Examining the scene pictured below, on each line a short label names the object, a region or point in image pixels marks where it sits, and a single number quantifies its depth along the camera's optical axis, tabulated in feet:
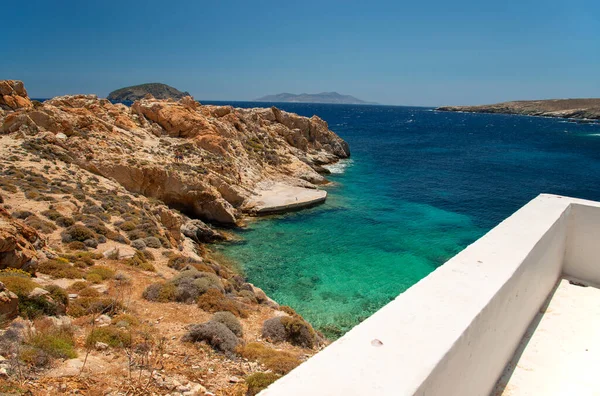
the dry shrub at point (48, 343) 18.60
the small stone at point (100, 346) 21.86
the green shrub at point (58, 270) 33.27
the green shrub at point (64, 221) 46.69
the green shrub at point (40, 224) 43.01
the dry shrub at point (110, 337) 22.35
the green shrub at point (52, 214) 47.14
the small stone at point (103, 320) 25.87
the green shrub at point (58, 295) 27.12
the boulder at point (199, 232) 70.08
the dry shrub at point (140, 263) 41.11
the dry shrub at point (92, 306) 27.27
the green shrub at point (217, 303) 32.35
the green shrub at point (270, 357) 23.76
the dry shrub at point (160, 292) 32.60
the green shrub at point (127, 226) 52.80
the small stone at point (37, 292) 25.11
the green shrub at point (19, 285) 24.85
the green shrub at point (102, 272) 34.96
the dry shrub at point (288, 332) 30.78
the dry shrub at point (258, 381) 20.07
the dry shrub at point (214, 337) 25.62
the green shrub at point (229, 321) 29.01
